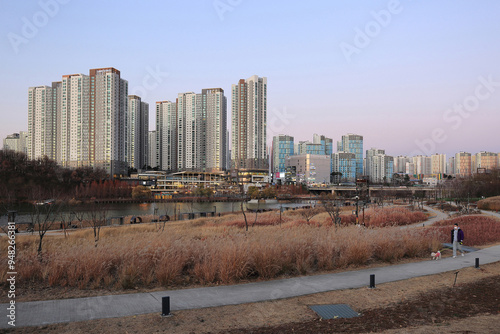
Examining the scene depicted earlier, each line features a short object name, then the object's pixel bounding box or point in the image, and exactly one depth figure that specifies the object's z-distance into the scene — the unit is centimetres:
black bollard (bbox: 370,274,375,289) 902
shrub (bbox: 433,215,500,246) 1767
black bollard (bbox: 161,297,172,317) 677
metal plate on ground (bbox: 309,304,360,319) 714
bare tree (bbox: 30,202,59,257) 1106
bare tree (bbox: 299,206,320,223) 3690
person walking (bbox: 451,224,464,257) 1366
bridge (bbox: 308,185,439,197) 10991
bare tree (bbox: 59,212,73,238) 2951
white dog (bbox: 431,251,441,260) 1314
